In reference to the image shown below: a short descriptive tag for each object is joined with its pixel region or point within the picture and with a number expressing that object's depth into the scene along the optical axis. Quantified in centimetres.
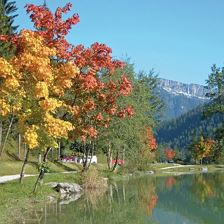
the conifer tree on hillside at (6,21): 4774
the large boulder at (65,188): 3566
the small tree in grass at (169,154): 16512
